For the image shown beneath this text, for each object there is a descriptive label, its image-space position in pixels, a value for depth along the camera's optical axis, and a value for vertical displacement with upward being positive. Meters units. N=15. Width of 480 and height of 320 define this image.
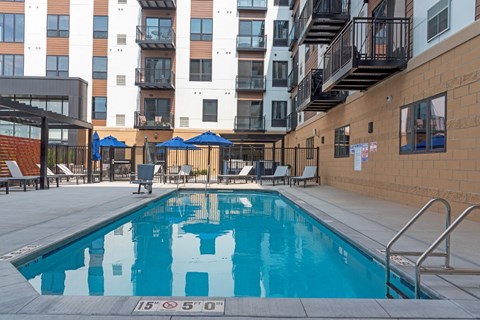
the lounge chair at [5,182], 12.23 -0.80
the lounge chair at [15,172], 13.58 -0.54
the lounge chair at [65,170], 17.67 -0.56
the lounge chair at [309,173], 17.50 -0.50
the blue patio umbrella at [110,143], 19.89 +0.79
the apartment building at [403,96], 7.75 +1.78
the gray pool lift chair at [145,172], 12.82 -0.43
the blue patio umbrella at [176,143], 18.98 +0.78
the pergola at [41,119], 12.18 +1.44
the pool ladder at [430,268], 3.45 -0.98
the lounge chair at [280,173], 18.88 -0.56
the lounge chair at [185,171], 18.99 -0.55
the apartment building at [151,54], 28.58 +7.52
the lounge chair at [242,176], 19.27 -0.75
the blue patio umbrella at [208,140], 18.41 +0.91
